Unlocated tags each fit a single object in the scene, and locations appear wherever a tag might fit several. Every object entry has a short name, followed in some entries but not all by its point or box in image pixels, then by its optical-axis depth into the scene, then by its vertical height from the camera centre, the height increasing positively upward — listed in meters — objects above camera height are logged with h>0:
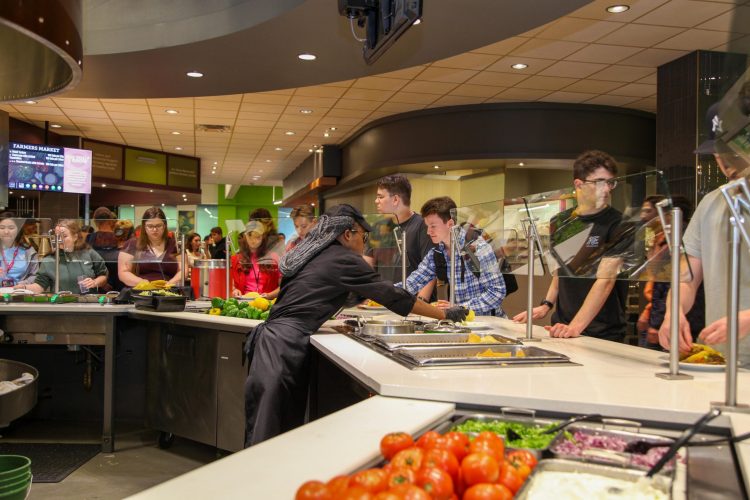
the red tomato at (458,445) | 1.24 -0.34
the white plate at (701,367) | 2.29 -0.35
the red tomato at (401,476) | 1.04 -0.34
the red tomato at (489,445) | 1.23 -0.34
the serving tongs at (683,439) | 1.28 -0.37
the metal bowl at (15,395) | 2.46 -0.55
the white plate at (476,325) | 3.49 -0.35
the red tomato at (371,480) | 1.03 -0.34
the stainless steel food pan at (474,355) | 2.31 -0.36
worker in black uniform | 3.23 -0.27
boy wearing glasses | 2.53 -0.03
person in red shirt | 5.28 -0.09
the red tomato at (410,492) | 0.96 -0.33
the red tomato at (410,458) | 1.13 -0.34
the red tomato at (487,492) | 1.06 -0.37
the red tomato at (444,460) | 1.14 -0.34
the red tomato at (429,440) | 1.26 -0.34
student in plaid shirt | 3.78 -0.06
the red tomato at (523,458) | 1.26 -0.37
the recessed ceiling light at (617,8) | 5.29 +1.96
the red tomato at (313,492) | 0.99 -0.35
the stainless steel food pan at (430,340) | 2.78 -0.35
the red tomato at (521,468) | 1.20 -0.37
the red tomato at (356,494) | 0.93 -0.33
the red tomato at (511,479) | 1.15 -0.37
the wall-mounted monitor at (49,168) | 9.52 +1.15
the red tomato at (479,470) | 1.13 -0.35
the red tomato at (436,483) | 1.04 -0.35
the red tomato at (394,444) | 1.26 -0.35
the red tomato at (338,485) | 1.00 -0.34
